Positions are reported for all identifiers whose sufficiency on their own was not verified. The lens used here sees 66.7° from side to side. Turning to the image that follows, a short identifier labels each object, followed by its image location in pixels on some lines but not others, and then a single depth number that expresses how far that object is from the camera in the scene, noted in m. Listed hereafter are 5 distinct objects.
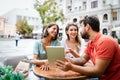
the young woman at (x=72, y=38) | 1.37
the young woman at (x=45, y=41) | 1.15
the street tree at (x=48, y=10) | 8.27
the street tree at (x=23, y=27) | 19.13
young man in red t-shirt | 0.74
